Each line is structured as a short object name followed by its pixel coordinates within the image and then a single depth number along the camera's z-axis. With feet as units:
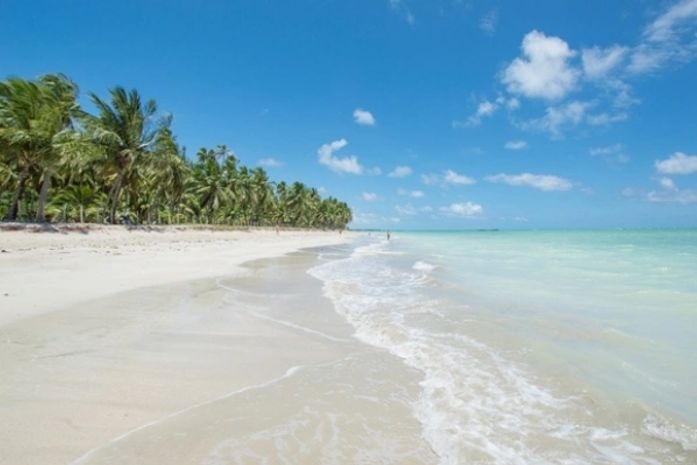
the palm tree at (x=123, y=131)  94.43
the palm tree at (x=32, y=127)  70.74
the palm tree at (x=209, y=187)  173.47
